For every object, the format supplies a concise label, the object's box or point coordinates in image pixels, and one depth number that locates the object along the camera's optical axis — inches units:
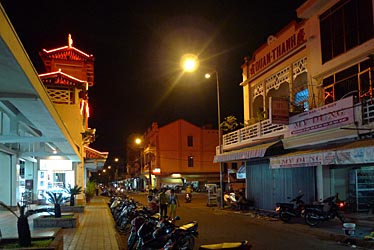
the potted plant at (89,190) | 1390.3
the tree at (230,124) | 1161.4
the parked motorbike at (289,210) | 770.8
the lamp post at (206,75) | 893.2
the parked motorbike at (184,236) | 395.0
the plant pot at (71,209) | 890.7
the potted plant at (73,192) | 855.1
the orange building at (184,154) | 2773.1
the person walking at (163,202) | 846.5
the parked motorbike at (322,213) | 683.4
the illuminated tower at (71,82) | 1113.4
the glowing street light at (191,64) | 891.3
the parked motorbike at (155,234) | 415.5
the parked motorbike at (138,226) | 453.7
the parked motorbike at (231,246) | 289.2
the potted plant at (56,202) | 631.8
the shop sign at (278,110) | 779.4
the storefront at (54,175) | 1203.6
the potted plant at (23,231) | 373.4
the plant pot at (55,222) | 605.3
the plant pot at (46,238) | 342.5
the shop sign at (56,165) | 1206.3
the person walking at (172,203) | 860.9
